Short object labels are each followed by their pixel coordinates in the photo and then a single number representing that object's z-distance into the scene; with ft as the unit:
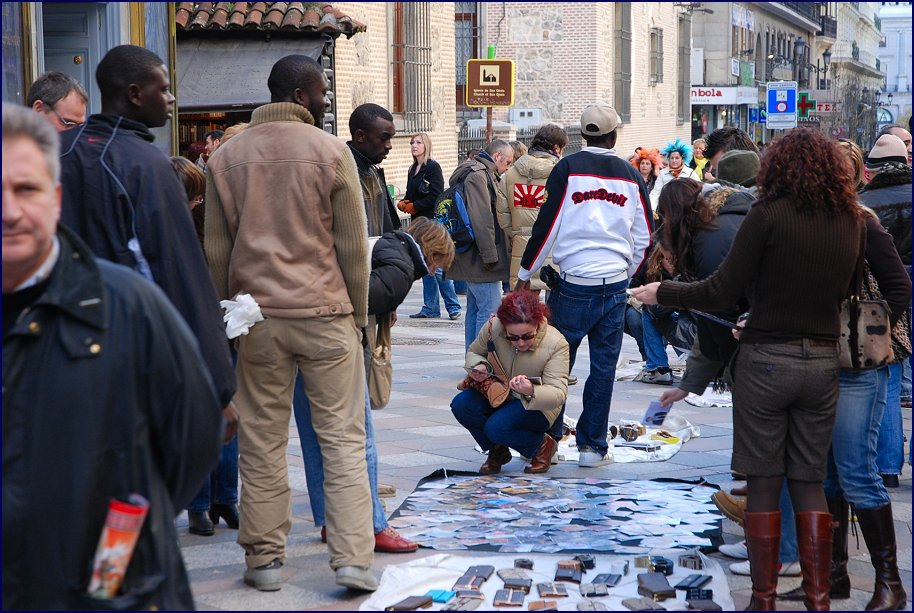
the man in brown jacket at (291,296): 15.66
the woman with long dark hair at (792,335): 14.30
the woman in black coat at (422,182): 43.14
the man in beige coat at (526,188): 32.68
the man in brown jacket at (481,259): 32.30
